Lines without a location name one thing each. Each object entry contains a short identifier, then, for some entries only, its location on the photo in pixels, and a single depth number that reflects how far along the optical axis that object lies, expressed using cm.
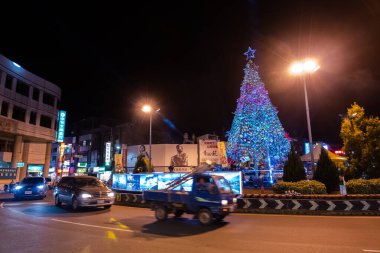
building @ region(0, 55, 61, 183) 3512
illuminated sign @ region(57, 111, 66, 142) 4541
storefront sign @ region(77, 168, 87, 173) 6469
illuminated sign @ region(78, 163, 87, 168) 6681
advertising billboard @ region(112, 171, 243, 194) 1702
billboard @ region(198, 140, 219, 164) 2484
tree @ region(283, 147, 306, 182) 1733
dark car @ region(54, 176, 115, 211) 1345
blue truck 1012
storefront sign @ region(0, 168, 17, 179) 3225
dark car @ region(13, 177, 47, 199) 2028
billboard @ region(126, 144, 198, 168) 4025
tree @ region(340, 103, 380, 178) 1804
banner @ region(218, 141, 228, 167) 2864
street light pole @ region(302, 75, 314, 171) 1656
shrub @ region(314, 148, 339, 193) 1717
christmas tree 2633
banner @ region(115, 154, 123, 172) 3638
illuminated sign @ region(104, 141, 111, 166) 5386
